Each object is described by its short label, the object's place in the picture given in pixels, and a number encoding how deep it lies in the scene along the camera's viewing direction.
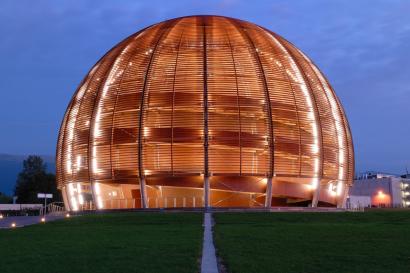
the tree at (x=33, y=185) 90.00
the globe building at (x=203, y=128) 35.50
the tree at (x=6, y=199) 109.38
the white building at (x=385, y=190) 98.25
